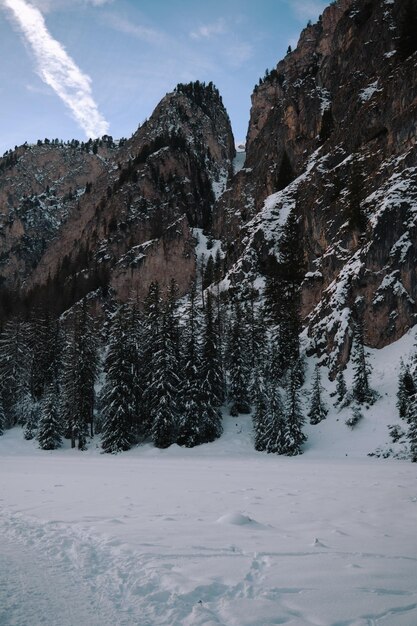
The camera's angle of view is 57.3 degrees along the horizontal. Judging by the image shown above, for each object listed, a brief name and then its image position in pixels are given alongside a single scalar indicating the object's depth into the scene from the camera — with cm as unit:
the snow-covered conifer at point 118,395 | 3488
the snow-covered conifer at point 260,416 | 3303
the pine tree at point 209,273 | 8638
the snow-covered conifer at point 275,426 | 3086
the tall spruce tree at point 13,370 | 4434
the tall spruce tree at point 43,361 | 4809
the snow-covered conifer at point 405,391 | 2950
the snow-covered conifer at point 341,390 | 3550
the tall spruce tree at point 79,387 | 3774
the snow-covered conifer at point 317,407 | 3554
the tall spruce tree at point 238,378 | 4100
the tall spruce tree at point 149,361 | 3691
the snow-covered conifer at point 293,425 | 3039
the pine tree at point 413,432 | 2269
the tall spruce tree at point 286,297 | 4641
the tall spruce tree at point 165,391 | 3512
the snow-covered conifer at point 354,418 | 3234
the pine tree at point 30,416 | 4075
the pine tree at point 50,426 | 3662
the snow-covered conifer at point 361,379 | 3381
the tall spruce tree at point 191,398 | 3541
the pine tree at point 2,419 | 4143
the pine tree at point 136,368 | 3766
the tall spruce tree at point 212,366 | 3788
